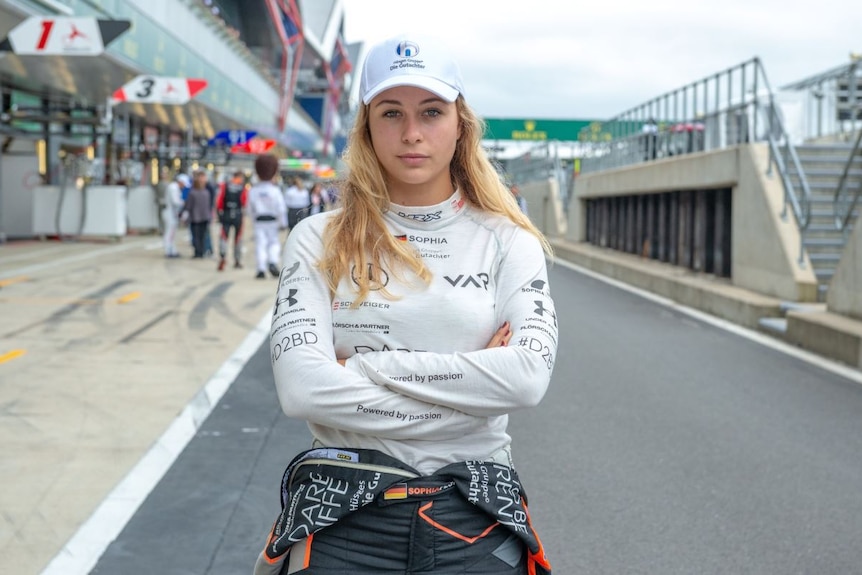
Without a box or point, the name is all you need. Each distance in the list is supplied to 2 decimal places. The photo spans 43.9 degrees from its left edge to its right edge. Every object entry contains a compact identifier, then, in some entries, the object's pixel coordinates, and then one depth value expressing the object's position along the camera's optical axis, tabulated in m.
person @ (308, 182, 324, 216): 41.05
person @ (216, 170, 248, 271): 19.55
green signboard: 72.56
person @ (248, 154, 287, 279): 16.73
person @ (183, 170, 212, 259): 21.06
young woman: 2.06
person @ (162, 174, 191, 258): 21.27
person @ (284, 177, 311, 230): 24.44
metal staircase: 13.84
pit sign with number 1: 14.56
